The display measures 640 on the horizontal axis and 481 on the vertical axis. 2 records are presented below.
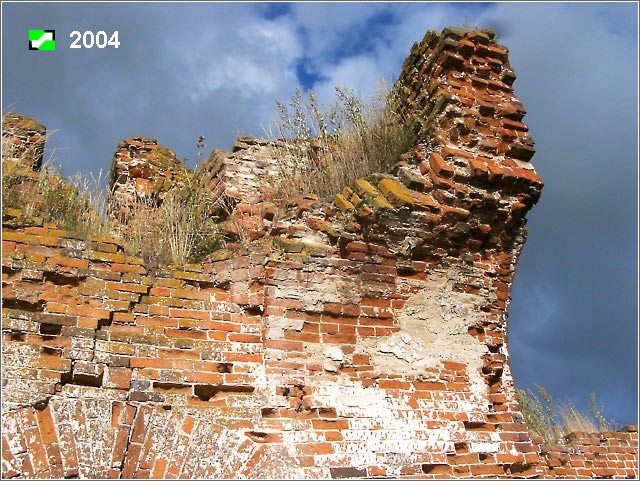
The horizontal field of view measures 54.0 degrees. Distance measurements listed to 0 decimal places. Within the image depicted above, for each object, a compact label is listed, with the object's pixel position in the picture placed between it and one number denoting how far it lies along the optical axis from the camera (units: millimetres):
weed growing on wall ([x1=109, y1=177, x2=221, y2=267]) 4195
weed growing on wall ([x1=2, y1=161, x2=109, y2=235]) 4016
